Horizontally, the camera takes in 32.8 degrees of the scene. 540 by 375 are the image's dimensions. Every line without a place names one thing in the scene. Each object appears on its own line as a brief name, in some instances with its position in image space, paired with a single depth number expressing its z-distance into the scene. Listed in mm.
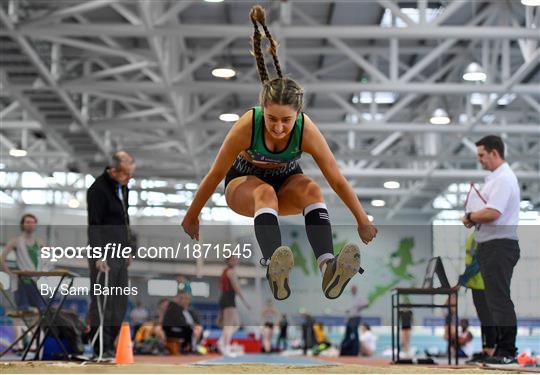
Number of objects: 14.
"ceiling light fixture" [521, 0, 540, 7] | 11763
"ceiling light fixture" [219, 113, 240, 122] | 19419
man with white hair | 6445
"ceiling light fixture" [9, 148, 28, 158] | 23812
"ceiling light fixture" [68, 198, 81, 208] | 29328
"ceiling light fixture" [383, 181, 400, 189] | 26662
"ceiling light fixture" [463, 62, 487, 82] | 15273
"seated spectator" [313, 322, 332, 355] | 16484
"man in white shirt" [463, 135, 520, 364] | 6977
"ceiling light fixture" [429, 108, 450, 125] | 18875
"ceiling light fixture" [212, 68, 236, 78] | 15746
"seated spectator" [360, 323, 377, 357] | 15821
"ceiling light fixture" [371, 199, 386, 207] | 28600
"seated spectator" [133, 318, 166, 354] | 14438
